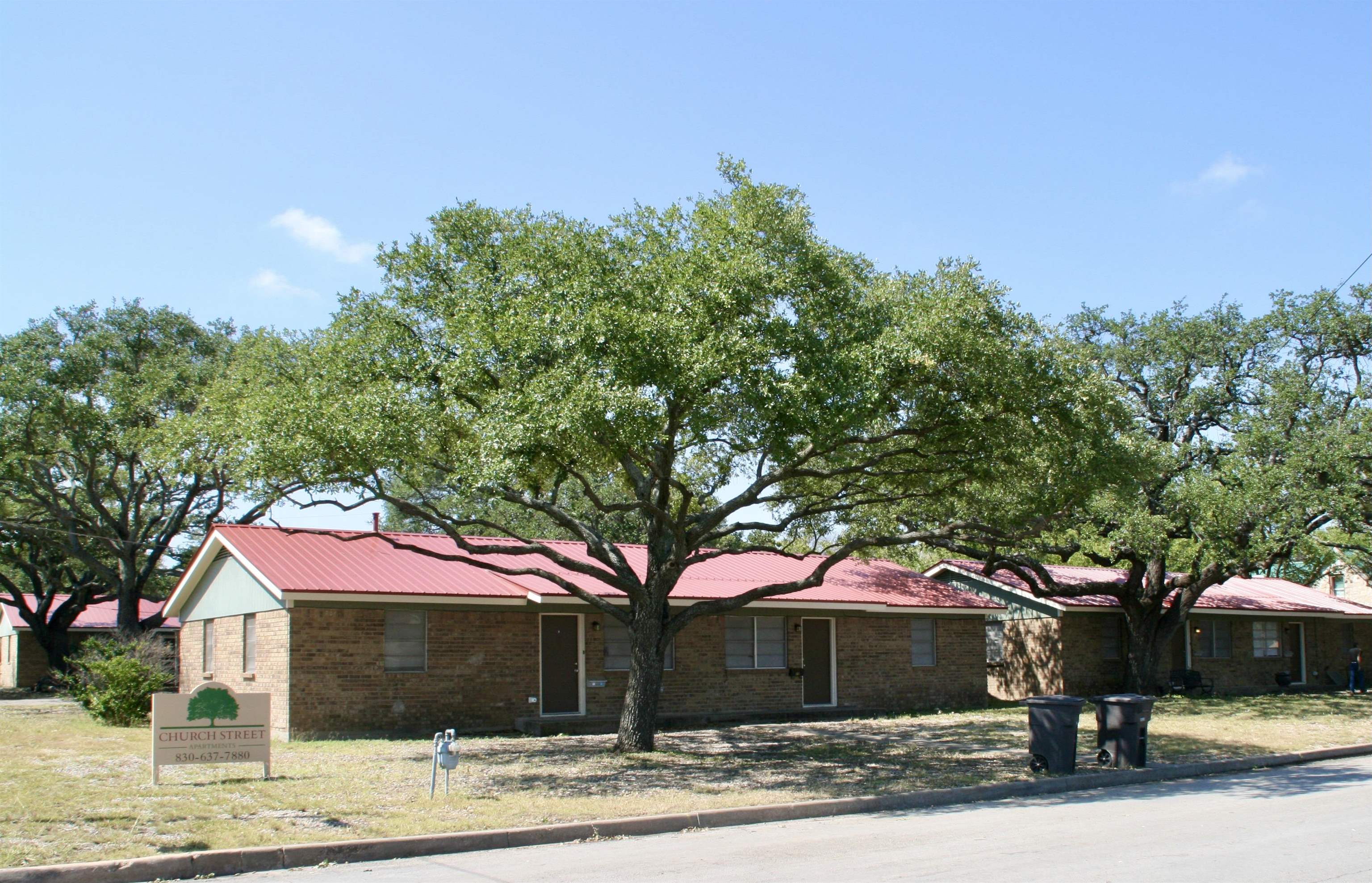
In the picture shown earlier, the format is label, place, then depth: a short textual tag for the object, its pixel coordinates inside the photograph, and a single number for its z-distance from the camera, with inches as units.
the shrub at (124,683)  887.1
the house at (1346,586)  2181.3
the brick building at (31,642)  1827.0
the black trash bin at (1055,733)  590.2
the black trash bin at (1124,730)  607.8
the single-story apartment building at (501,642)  799.1
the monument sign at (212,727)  532.4
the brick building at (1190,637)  1214.9
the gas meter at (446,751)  482.0
